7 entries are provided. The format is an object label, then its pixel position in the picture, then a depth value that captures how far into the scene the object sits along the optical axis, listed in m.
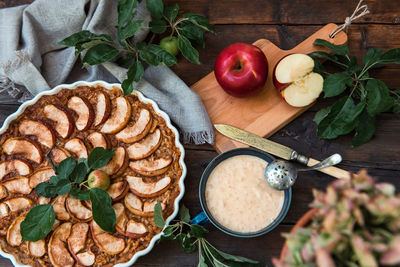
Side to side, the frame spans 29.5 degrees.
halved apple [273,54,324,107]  1.09
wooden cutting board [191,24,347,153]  1.13
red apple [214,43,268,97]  1.09
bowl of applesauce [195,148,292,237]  1.07
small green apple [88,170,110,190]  1.06
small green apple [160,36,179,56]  1.14
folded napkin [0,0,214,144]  1.12
